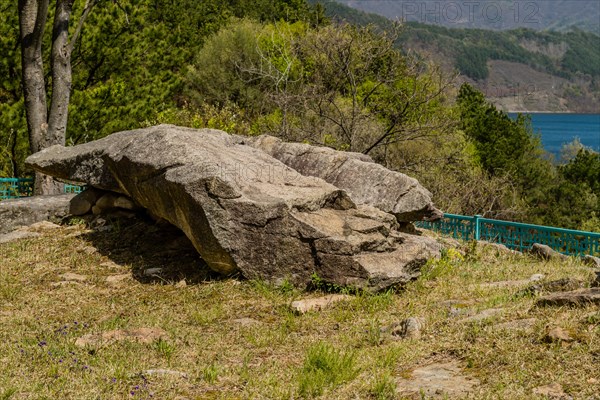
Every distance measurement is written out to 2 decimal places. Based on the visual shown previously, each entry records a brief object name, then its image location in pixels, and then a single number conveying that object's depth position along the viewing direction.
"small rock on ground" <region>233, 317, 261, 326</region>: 8.59
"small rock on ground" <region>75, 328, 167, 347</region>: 7.51
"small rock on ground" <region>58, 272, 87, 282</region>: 10.70
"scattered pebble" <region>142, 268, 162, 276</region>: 10.87
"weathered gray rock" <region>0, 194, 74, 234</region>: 13.75
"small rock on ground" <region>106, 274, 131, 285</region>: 10.60
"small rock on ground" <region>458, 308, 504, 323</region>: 7.64
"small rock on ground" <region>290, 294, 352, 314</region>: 8.87
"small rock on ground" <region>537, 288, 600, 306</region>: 7.37
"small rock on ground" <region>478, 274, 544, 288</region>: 9.71
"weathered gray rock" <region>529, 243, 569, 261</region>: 12.32
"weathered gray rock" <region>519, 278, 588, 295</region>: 8.51
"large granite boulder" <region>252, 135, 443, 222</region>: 12.75
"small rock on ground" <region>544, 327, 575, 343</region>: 6.45
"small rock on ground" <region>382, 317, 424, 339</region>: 7.55
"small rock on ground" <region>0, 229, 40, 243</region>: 12.88
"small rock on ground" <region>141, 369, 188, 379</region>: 6.53
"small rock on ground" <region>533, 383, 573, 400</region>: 5.43
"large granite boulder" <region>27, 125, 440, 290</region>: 9.84
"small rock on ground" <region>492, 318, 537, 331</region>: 6.98
